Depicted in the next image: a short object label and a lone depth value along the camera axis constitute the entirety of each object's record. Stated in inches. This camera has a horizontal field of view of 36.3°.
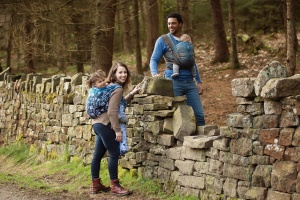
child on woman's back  254.8
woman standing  249.9
